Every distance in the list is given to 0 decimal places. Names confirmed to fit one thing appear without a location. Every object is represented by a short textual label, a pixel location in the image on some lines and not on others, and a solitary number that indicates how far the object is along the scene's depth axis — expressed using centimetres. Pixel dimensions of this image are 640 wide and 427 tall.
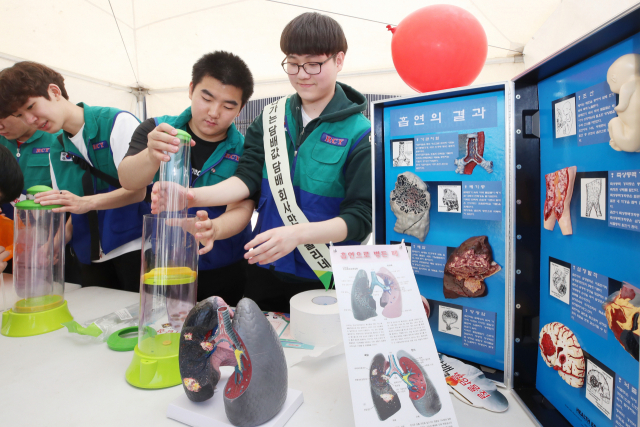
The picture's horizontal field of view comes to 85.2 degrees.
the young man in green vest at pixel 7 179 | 127
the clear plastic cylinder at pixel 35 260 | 108
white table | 65
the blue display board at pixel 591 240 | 50
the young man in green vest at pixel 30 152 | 176
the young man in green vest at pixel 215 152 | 119
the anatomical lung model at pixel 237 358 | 58
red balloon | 81
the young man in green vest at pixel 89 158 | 138
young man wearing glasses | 107
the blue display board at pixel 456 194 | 75
